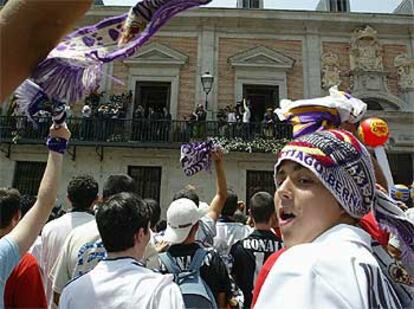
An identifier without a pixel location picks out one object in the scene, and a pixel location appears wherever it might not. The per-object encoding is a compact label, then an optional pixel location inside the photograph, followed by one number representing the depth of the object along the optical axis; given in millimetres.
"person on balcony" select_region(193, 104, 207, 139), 15789
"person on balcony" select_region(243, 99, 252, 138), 15938
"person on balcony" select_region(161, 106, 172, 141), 16141
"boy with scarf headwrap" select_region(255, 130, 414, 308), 1173
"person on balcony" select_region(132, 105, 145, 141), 16188
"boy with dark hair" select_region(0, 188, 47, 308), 2342
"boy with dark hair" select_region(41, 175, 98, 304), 3295
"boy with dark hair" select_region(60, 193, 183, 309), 2035
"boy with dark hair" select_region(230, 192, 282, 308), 3730
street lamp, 15625
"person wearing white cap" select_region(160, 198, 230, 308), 3096
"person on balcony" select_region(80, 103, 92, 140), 15977
